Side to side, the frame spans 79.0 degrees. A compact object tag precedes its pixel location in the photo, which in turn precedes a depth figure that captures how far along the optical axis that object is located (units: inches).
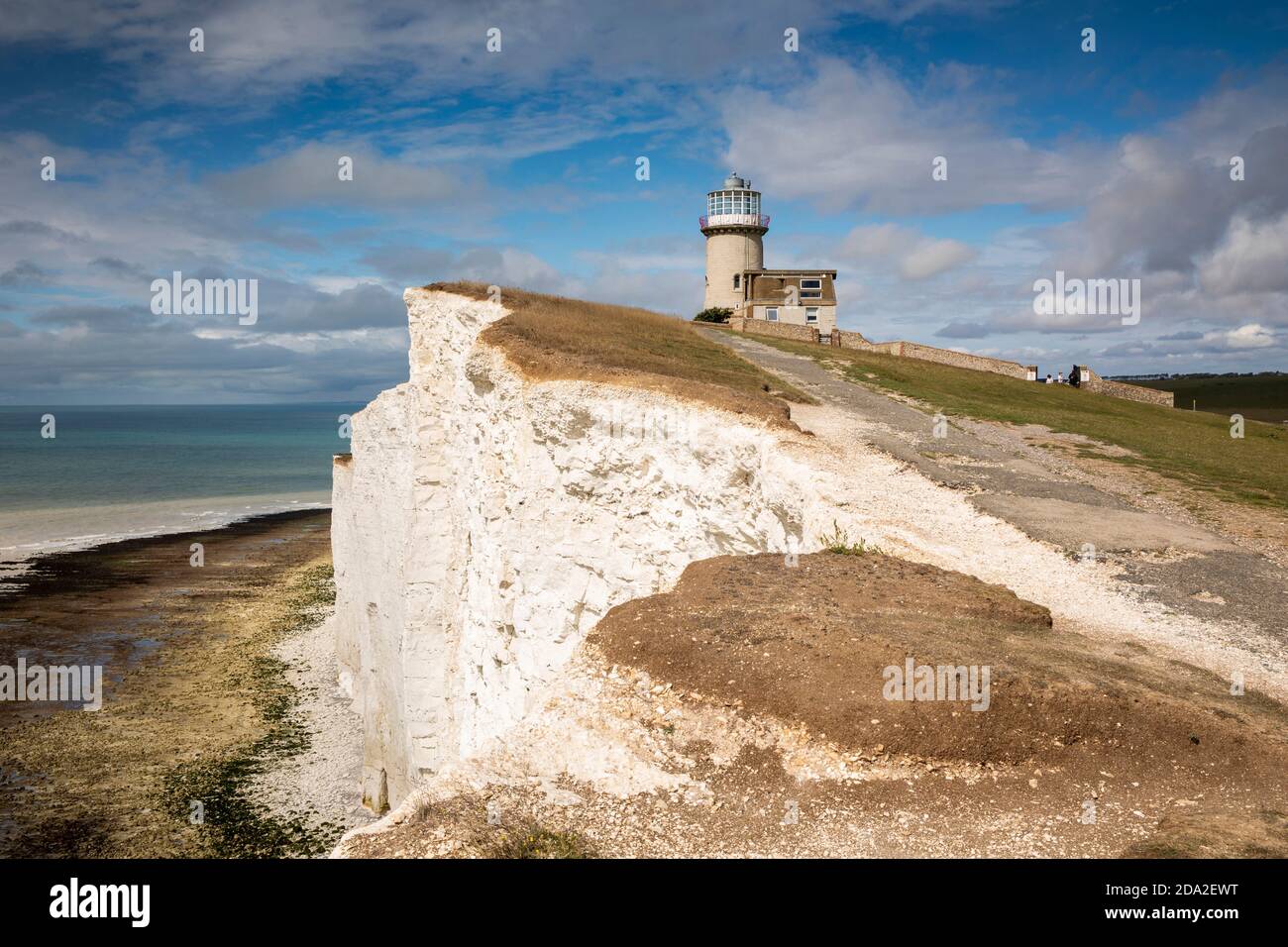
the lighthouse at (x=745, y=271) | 2375.7
